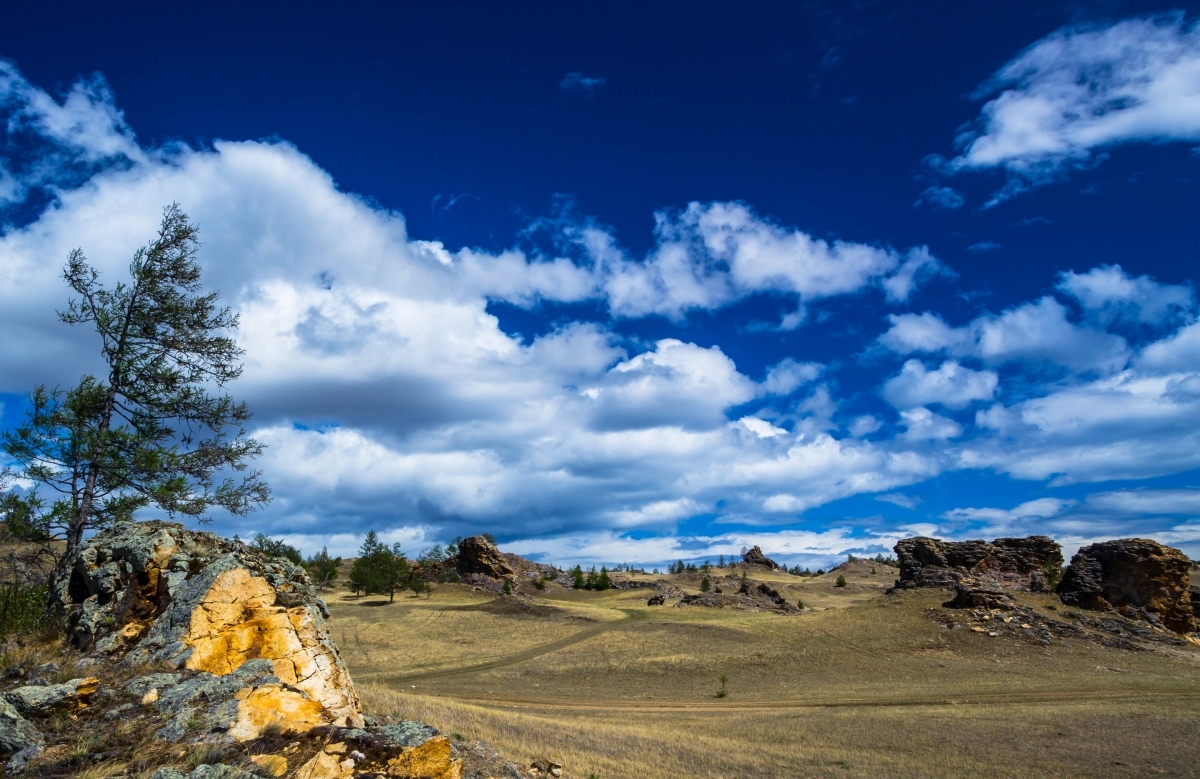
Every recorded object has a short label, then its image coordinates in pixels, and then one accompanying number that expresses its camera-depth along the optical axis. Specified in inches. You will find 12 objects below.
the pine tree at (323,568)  3852.6
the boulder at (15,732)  269.7
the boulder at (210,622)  332.2
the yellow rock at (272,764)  268.5
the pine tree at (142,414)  568.4
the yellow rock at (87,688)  319.6
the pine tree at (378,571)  3302.2
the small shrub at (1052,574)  2342.0
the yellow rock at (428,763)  287.9
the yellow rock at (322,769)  269.9
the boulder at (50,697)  298.7
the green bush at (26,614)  422.3
